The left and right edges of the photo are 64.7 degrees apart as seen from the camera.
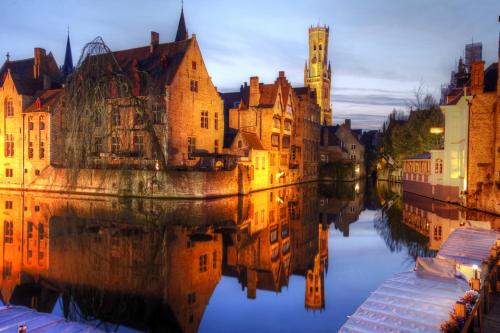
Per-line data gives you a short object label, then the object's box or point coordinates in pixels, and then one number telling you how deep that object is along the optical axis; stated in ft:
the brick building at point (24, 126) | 137.90
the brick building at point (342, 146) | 247.70
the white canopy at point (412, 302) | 23.35
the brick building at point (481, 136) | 102.42
